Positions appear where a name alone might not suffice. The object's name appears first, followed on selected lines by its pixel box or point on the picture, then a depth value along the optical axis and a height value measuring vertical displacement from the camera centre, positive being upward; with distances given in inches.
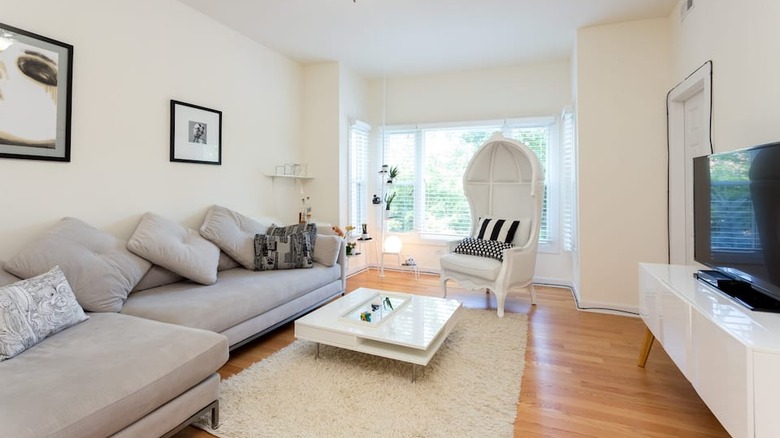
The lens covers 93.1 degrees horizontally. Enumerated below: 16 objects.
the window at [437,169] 186.4 +29.9
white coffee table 86.2 -26.2
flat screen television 60.4 +0.4
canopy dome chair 136.4 +1.8
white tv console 45.8 -18.7
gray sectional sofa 51.4 -21.2
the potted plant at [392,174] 200.1 +26.9
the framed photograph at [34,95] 84.7 +30.6
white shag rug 70.5 -37.7
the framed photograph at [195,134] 123.6 +31.3
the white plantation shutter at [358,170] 193.8 +29.0
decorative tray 98.0 -24.7
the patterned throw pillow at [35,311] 61.2 -16.1
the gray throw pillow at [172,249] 99.2 -7.3
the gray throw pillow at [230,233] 121.2 -3.6
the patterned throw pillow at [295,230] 136.9 -2.5
